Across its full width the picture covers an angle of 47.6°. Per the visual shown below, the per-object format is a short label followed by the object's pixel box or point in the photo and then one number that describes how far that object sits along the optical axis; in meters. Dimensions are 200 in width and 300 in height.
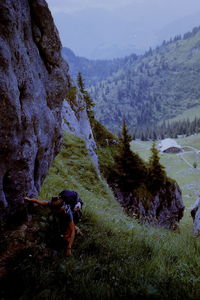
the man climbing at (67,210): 6.48
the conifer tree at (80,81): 40.31
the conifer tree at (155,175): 26.14
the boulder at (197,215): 13.57
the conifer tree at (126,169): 24.66
